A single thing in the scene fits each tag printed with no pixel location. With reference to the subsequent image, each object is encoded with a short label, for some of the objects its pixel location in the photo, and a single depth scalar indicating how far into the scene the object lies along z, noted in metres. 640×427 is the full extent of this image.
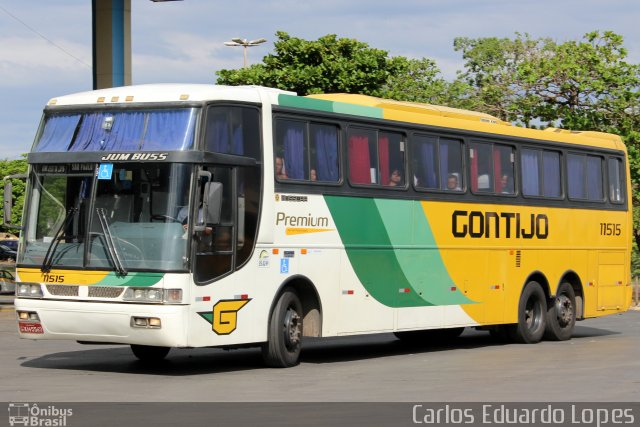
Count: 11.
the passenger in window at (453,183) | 19.70
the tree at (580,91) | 42.03
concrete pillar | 32.28
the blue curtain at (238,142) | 15.58
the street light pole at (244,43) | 62.62
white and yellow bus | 14.84
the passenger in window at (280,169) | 16.19
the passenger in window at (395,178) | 18.38
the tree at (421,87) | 46.03
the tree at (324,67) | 43.31
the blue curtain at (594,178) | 23.53
